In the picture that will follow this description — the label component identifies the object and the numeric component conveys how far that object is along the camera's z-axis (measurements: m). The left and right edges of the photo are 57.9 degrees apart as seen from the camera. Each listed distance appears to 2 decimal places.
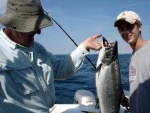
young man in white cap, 1.95
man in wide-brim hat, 1.39
